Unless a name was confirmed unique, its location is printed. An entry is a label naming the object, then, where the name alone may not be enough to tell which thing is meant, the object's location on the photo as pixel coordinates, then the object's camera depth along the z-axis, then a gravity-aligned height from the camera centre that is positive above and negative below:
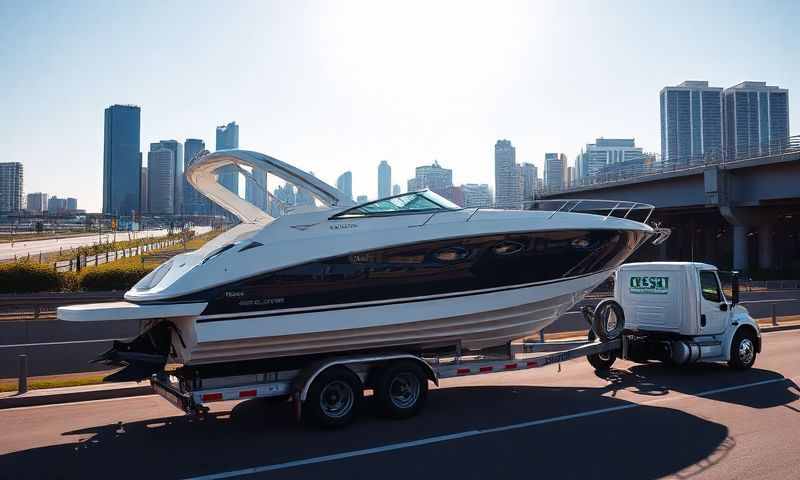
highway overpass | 33.28 +4.84
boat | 7.66 -0.17
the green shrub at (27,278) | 20.50 -0.34
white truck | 11.00 -0.86
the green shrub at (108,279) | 21.16 -0.38
